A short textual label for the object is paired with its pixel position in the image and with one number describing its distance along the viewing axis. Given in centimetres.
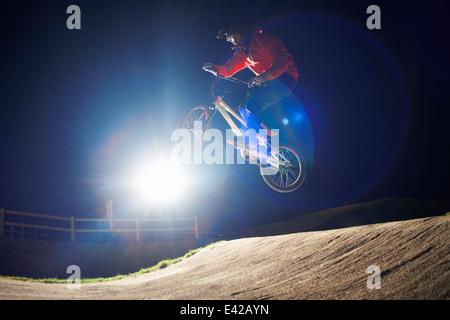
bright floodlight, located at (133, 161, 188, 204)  1362
